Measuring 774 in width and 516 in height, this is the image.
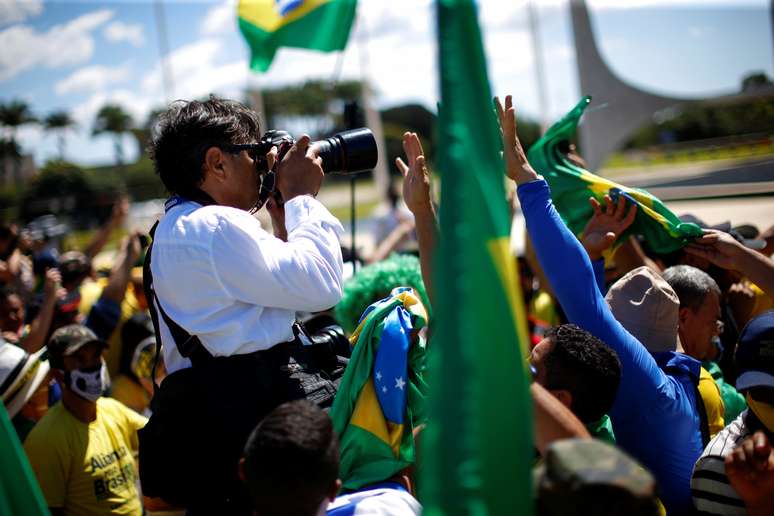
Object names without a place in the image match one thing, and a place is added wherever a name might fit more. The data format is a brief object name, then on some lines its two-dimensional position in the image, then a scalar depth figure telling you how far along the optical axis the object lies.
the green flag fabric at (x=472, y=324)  1.00
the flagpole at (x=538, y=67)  18.33
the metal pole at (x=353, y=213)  3.15
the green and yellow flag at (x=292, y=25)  4.83
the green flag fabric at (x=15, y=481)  1.55
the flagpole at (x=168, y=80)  16.02
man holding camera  1.74
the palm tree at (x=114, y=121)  38.59
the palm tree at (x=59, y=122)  20.06
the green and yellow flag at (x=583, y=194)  2.67
